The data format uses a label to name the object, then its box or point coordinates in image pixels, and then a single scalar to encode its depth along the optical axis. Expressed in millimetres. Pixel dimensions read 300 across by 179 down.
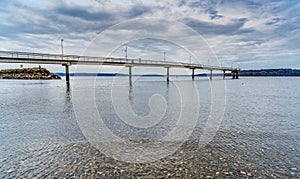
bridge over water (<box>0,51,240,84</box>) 44206
